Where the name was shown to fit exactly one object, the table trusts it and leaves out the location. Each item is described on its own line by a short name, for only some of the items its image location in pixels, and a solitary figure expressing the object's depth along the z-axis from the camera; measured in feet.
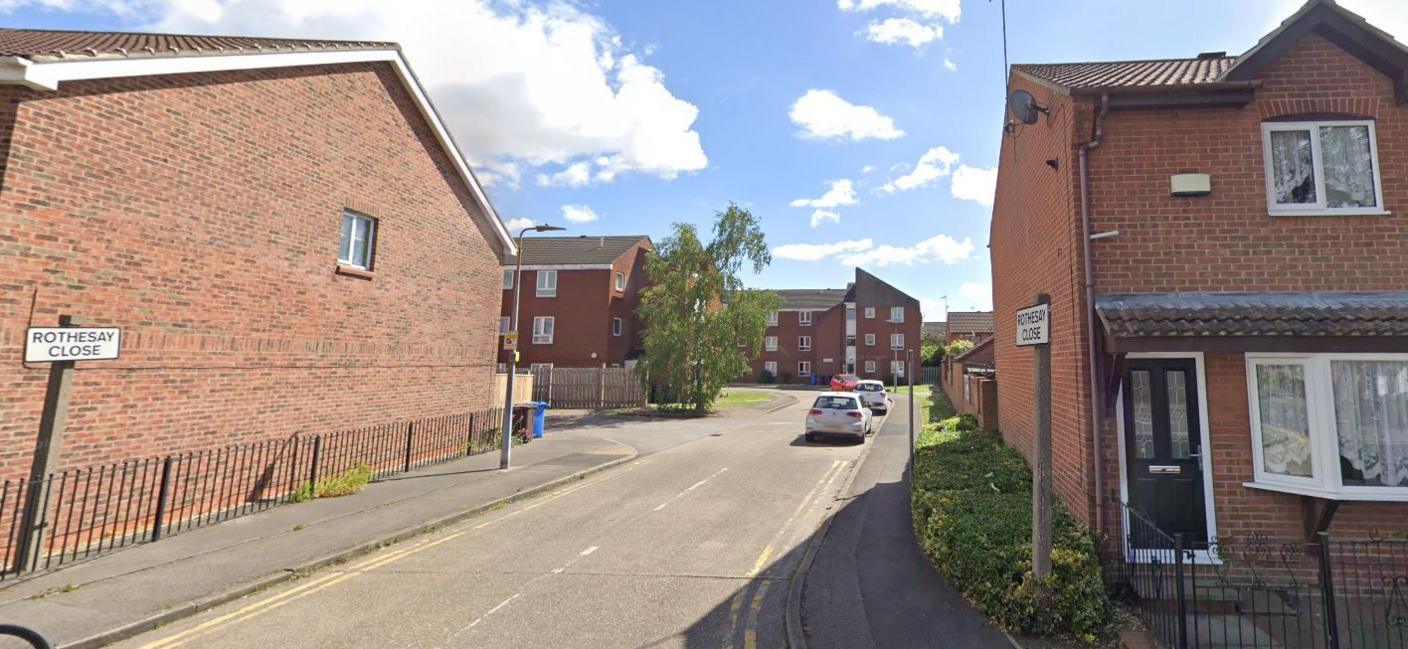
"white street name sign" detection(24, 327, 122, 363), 20.59
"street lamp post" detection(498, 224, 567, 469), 42.70
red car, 129.75
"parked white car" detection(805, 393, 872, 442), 58.59
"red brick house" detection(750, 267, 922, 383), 196.54
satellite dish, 22.76
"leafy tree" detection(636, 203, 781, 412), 91.09
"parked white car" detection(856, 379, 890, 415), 90.84
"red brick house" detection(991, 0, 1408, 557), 19.40
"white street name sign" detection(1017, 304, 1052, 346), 17.38
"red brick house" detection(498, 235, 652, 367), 116.16
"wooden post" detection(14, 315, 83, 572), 21.02
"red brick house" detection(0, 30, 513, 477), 22.89
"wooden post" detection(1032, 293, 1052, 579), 17.58
